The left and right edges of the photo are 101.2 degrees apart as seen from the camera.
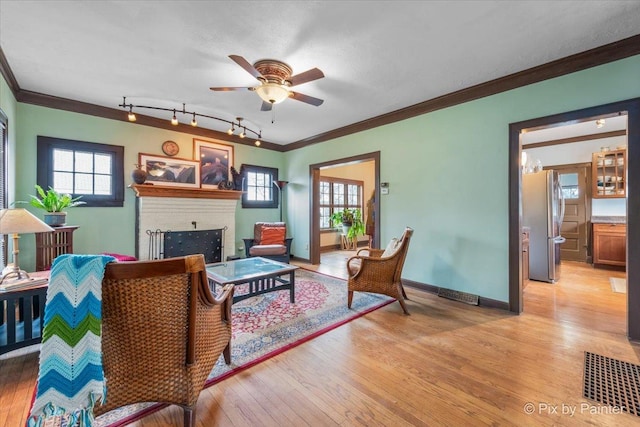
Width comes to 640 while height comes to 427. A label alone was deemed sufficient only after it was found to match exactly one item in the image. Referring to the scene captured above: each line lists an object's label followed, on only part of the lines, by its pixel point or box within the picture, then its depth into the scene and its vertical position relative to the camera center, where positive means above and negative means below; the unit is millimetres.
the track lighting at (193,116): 3688 +1623
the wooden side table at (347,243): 7809 -843
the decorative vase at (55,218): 3195 -40
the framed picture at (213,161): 5023 +1075
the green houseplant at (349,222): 6914 -190
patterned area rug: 1889 -1136
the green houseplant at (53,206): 3184 +111
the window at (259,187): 5801 +630
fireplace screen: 4551 -521
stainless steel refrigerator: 4281 -122
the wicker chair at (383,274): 3004 -703
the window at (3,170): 2752 +489
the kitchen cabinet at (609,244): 4773 -549
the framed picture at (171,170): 4453 +794
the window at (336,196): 7533 +567
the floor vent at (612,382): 1655 -1168
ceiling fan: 2557 +1333
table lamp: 1904 -75
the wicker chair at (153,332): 1255 -601
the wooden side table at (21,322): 1913 -818
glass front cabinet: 5027 +815
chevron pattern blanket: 1155 -557
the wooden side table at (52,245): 3170 -373
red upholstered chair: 4984 -562
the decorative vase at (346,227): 6857 -324
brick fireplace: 4309 +63
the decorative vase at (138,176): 4117 +623
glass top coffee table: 2834 -681
